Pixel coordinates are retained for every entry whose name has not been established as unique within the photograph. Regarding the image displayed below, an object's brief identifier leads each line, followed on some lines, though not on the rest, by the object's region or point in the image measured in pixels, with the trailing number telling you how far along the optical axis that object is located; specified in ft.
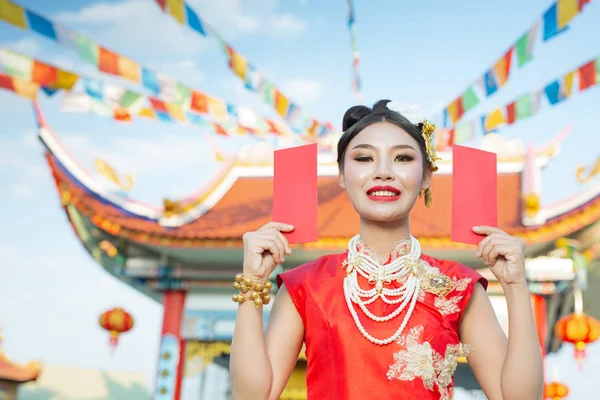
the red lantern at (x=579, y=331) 21.47
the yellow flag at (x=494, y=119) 17.74
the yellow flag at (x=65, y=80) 15.94
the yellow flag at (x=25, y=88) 15.97
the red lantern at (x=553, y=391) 21.74
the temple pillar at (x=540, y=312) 21.15
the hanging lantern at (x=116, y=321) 23.61
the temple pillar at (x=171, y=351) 22.03
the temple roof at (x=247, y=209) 19.97
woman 5.60
